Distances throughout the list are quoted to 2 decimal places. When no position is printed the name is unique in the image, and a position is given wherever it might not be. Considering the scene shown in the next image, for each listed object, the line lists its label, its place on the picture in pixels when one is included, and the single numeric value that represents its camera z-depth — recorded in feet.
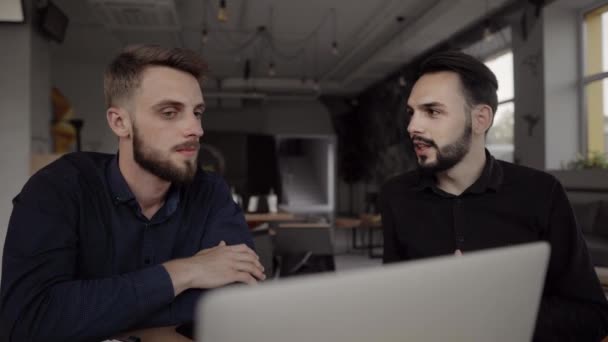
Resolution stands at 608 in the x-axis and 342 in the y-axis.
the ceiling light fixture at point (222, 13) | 13.82
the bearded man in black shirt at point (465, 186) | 4.33
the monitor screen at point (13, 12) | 13.41
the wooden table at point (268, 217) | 15.28
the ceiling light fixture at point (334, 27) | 19.83
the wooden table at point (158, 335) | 3.38
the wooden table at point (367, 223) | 20.53
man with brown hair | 3.32
